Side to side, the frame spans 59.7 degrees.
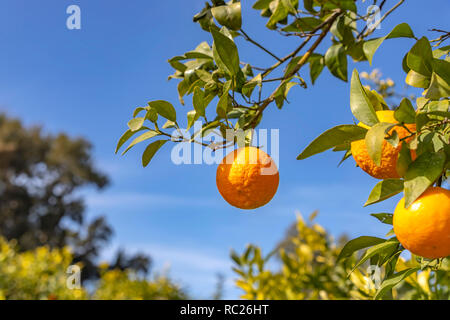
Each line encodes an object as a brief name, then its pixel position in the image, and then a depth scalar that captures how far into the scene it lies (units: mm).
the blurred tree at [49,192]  11930
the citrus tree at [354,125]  482
